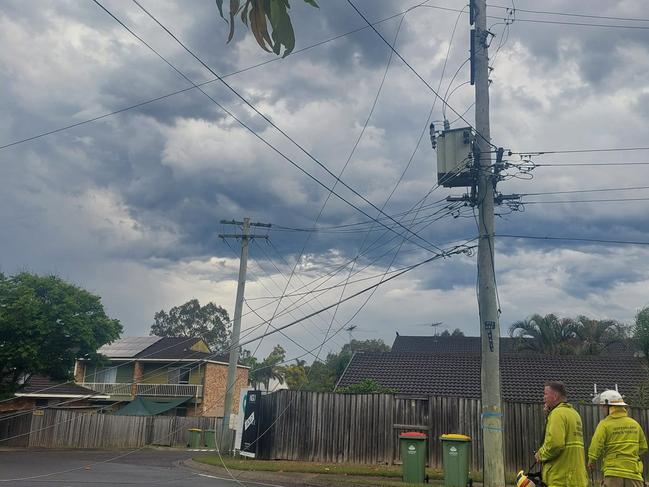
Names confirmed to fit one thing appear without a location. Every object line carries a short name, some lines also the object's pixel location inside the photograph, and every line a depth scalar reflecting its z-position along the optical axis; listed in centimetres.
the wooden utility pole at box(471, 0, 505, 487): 1097
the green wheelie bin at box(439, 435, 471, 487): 1340
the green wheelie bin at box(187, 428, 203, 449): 3228
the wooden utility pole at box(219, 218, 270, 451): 2180
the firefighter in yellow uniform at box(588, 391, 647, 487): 623
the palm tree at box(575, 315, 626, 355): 3556
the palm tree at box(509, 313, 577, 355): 3647
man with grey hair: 549
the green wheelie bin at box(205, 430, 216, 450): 3281
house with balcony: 4153
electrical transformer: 1266
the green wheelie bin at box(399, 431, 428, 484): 1400
